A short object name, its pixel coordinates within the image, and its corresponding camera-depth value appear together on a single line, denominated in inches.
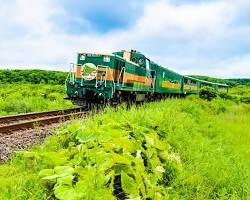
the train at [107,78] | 645.9
